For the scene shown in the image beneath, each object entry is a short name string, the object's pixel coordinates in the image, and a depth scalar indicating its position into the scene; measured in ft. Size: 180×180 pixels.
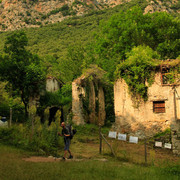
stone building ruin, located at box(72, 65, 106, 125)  59.52
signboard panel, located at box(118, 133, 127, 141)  34.22
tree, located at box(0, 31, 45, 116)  56.08
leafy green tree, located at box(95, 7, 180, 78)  71.46
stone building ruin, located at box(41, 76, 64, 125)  73.90
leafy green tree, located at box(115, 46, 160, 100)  49.65
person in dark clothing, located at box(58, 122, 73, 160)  28.66
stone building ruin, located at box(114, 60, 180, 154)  47.37
